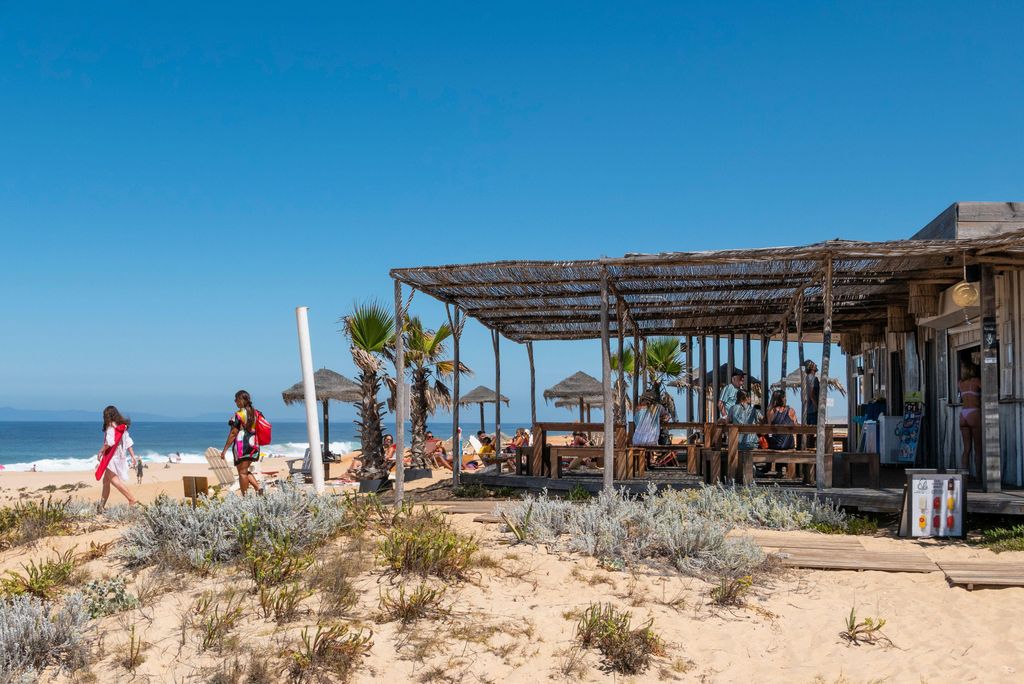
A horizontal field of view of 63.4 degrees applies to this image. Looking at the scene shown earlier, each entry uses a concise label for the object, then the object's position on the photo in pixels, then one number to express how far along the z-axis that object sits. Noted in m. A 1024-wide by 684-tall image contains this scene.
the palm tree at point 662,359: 24.31
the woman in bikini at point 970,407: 9.23
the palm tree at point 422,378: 17.34
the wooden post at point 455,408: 11.77
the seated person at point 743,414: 10.65
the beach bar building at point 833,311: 8.45
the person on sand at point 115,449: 10.09
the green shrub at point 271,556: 6.19
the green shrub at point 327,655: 4.92
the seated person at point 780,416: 10.90
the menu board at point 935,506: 7.85
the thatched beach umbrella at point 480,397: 25.62
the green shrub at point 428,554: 6.32
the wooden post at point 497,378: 13.60
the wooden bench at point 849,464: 9.50
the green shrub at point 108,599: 5.82
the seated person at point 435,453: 19.33
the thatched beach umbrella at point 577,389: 23.11
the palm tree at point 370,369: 15.09
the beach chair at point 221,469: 13.99
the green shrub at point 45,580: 6.15
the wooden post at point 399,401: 9.71
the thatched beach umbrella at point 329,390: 19.59
